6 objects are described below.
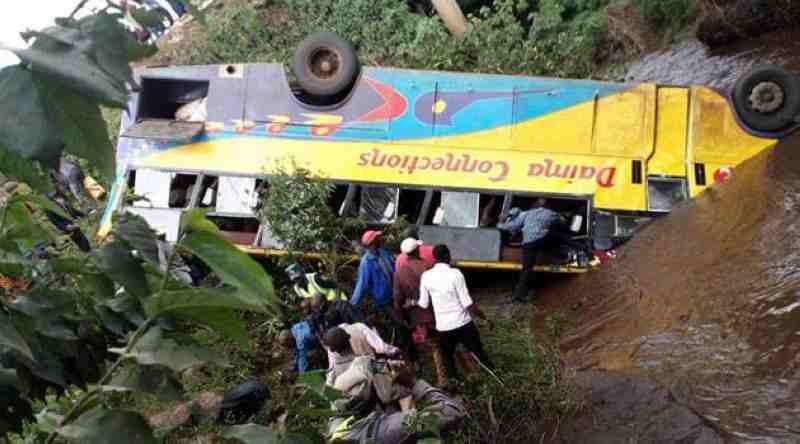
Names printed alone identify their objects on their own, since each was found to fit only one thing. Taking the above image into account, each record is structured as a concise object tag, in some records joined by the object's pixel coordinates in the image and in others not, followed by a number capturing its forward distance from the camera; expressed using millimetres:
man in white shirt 6273
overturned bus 8938
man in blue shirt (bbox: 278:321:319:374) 6668
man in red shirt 6781
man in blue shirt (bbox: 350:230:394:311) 7164
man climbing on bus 8344
